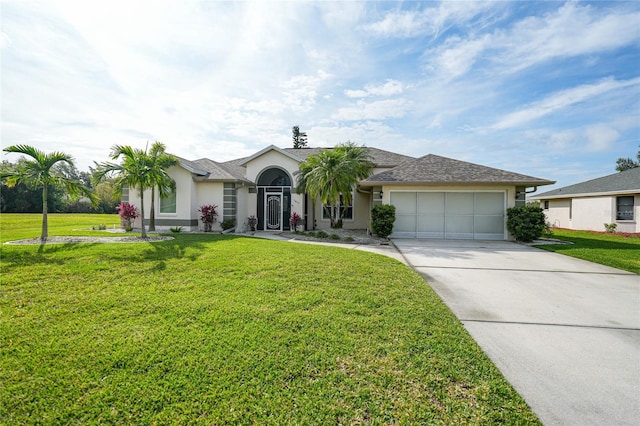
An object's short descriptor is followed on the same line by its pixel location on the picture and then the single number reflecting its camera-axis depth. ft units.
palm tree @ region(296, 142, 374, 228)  45.91
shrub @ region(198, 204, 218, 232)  50.96
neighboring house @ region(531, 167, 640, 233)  60.64
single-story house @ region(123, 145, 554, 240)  47.32
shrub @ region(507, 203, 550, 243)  43.04
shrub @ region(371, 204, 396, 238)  45.24
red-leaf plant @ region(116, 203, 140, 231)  49.49
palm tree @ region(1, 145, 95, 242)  31.83
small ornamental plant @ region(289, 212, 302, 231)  54.80
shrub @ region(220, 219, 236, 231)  51.24
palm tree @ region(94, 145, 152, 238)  39.24
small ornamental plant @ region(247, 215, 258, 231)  56.49
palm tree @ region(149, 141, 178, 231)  40.27
